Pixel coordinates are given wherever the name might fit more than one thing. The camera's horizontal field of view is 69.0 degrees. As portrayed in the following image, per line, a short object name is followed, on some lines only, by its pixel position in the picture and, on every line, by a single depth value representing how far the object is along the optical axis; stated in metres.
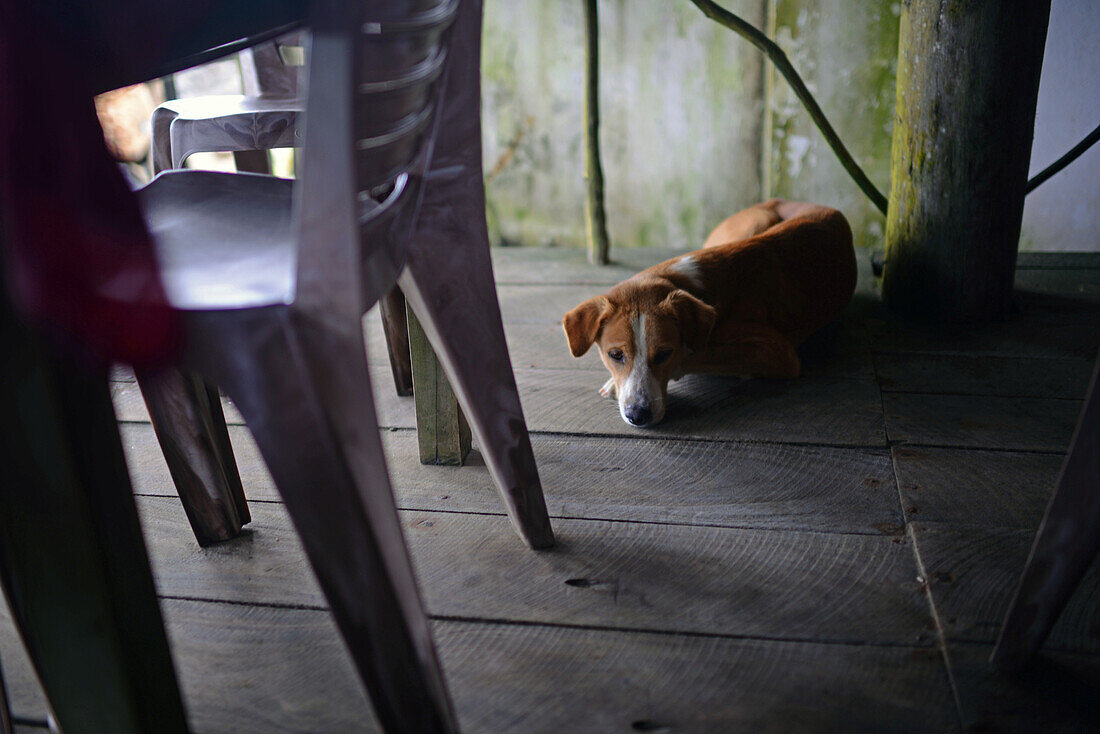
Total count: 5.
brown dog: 1.90
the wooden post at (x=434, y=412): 1.56
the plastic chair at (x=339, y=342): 0.71
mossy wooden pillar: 2.11
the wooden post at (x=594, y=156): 2.88
